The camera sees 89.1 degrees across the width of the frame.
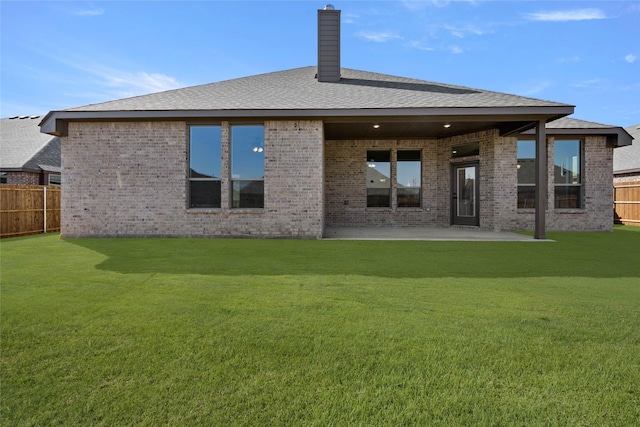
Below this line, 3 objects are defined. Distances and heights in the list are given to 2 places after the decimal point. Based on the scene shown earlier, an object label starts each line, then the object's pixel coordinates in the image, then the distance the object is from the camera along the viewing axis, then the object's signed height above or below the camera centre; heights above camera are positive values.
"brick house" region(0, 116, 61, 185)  16.44 +2.82
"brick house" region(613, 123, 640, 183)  15.74 +2.26
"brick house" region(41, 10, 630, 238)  8.37 +1.59
